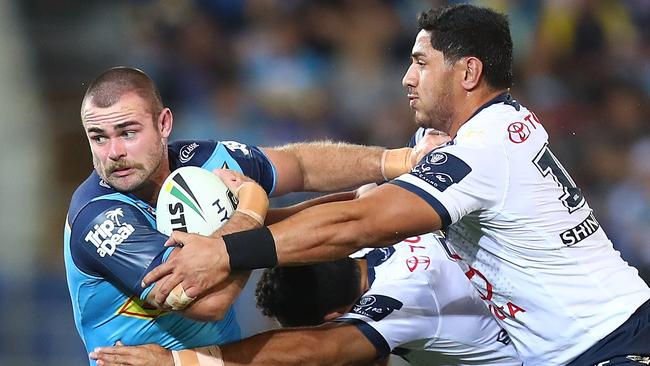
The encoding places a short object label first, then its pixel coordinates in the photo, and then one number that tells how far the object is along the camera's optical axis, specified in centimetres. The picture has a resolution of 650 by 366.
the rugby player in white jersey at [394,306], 1057
